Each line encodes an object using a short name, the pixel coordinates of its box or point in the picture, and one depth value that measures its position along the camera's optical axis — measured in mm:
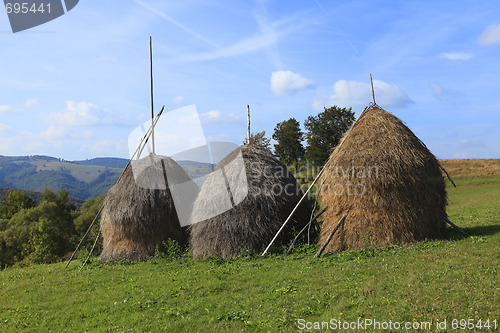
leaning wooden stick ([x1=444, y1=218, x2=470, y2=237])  12353
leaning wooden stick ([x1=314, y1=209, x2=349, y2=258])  11312
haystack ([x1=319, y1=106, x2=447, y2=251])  11281
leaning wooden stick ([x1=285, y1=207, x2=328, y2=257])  12312
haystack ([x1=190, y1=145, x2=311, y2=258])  12586
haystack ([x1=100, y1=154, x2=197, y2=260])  14148
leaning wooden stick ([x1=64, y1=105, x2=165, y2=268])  15430
